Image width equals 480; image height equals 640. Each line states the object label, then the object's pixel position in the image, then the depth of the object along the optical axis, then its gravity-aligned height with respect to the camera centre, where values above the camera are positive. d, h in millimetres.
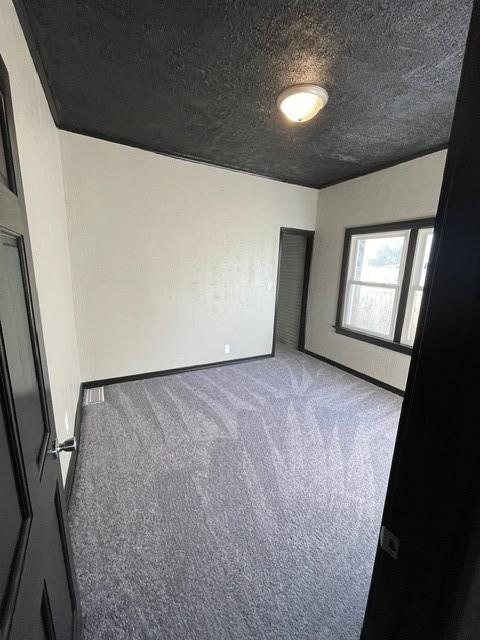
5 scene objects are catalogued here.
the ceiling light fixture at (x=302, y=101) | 1872 +1163
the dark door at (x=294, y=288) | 4556 -367
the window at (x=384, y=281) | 3143 -145
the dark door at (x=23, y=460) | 541 -486
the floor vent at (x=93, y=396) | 2887 -1442
